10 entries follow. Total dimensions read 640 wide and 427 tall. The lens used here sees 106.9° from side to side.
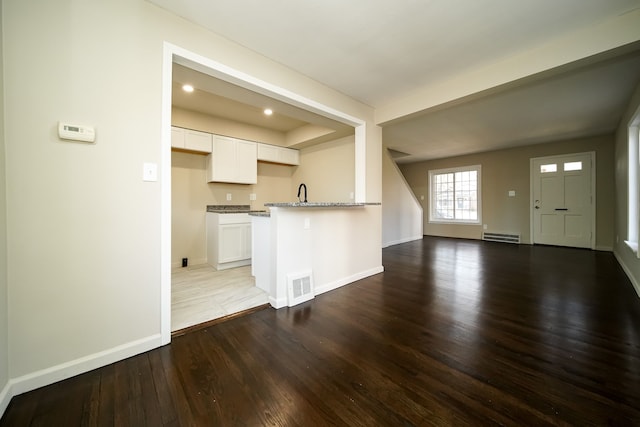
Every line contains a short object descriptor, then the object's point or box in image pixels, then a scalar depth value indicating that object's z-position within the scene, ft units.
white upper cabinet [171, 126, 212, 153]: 12.22
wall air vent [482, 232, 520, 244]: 20.66
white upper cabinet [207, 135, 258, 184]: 13.55
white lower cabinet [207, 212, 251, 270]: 12.55
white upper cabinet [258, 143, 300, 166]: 15.64
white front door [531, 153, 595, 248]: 17.67
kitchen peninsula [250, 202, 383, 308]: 8.27
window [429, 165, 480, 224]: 23.03
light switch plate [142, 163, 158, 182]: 5.66
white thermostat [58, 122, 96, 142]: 4.73
